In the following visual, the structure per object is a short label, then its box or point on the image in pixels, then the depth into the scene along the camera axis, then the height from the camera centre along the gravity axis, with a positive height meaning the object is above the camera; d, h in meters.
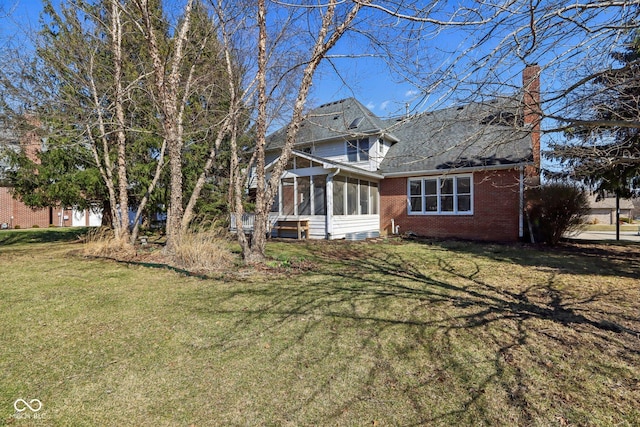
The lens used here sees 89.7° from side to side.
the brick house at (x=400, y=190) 12.59 +1.04
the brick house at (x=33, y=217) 25.22 +0.10
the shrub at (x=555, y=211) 10.66 +0.03
